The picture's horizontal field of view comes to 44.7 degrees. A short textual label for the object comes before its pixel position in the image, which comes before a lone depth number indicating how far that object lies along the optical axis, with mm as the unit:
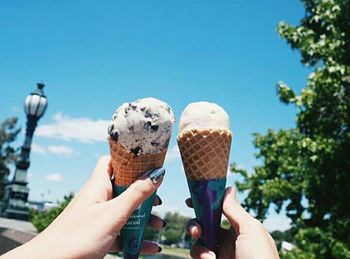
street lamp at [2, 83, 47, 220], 13547
